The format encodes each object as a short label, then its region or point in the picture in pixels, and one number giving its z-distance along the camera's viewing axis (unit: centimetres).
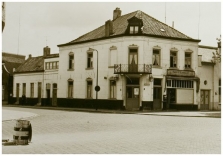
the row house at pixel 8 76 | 4600
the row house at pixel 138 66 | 3381
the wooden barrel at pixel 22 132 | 1124
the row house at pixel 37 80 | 4338
